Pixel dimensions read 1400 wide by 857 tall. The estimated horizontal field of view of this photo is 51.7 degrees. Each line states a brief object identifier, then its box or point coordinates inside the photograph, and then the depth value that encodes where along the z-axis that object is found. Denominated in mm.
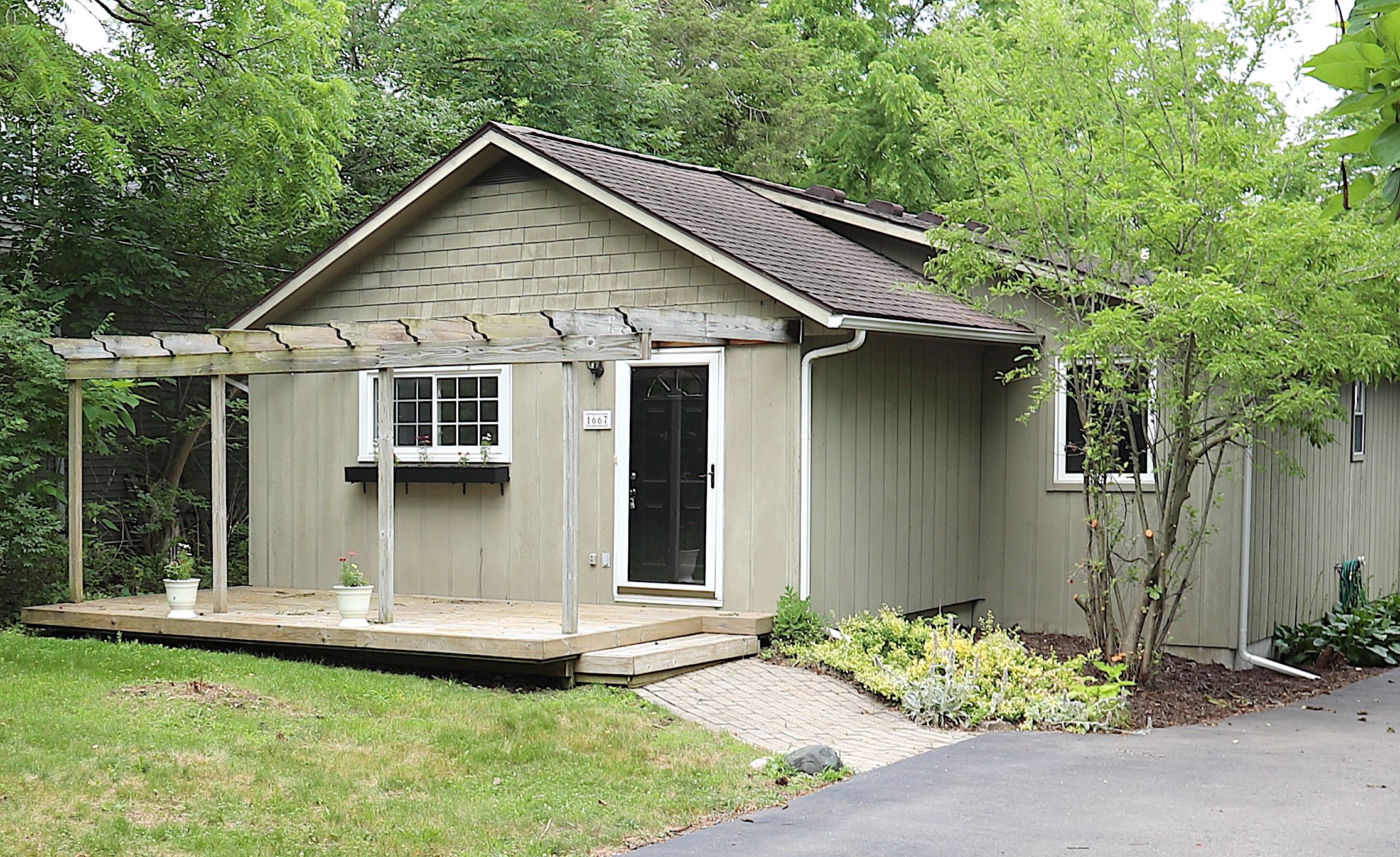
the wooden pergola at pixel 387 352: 9305
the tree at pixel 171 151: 11453
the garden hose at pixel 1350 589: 13672
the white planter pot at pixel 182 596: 10852
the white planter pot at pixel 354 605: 10102
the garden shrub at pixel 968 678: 8797
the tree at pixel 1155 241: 8828
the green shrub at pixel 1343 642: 12164
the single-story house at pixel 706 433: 10773
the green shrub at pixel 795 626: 10375
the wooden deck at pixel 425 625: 9445
